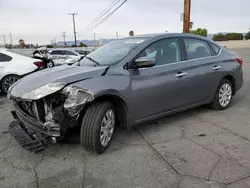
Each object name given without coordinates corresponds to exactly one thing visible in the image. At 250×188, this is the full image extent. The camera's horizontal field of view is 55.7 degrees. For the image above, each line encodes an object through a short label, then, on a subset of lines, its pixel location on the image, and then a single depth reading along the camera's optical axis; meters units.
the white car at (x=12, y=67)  6.82
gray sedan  2.94
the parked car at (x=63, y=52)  19.67
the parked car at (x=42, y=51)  13.19
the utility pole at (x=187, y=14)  12.69
